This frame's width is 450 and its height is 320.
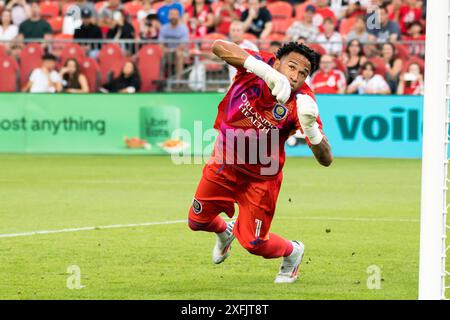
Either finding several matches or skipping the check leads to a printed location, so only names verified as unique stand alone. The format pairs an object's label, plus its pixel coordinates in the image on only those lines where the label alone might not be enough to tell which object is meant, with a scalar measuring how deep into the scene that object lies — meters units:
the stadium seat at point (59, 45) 23.70
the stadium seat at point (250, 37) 23.13
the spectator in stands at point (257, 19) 24.80
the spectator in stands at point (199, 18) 25.61
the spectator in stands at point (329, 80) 22.25
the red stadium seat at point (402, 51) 22.56
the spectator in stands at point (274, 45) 21.09
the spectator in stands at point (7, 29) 25.69
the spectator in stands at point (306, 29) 23.47
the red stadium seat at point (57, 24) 27.03
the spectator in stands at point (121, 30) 24.38
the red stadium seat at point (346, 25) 24.62
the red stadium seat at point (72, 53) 23.47
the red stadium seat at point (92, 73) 23.12
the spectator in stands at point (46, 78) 22.91
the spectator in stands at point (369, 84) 22.11
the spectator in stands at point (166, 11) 24.92
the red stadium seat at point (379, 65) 22.25
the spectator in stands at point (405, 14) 24.42
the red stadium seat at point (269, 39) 23.02
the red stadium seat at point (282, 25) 25.42
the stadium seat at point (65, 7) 27.36
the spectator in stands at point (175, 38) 23.34
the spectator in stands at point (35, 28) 25.31
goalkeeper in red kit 8.54
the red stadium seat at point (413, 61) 22.14
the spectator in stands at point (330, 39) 22.80
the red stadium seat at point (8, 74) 23.23
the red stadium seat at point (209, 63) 23.34
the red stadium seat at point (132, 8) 27.73
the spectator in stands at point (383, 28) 23.53
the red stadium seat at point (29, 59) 23.55
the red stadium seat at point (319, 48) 22.52
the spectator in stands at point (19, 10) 26.73
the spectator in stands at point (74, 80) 22.72
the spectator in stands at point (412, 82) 21.88
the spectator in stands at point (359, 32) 22.98
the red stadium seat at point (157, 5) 26.73
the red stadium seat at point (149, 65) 23.19
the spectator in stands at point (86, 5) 25.67
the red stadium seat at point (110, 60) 23.27
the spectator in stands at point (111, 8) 25.68
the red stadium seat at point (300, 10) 25.73
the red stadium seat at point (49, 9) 27.91
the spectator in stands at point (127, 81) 22.75
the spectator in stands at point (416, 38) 22.80
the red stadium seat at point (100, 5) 26.86
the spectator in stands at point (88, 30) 24.06
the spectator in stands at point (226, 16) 25.36
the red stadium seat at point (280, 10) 26.50
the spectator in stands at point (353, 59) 22.47
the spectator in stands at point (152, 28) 24.62
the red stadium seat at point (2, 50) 23.48
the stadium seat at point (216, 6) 26.36
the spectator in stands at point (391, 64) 22.12
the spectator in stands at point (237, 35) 20.80
